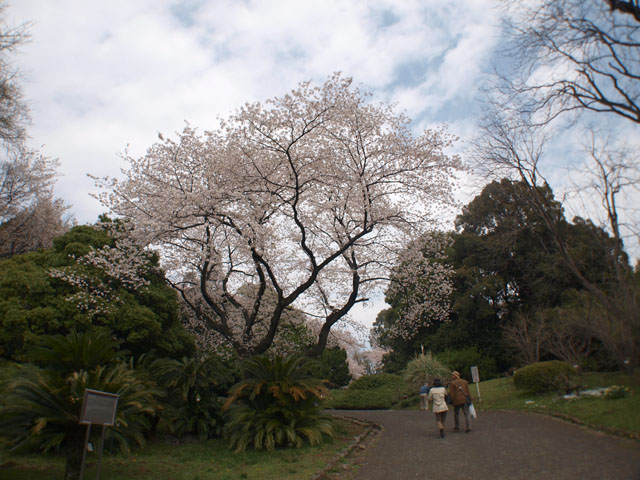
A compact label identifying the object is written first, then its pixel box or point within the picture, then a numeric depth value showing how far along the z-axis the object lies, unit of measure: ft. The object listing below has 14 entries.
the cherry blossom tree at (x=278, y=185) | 33.01
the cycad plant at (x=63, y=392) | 19.66
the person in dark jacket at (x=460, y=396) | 31.94
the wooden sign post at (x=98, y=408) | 15.65
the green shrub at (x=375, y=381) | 73.20
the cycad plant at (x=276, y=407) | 29.12
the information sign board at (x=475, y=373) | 46.94
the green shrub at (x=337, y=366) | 109.09
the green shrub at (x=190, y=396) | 33.35
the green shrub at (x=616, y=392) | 32.71
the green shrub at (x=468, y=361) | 78.12
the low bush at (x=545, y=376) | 42.55
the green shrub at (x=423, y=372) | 58.29
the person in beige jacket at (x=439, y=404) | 31.58
